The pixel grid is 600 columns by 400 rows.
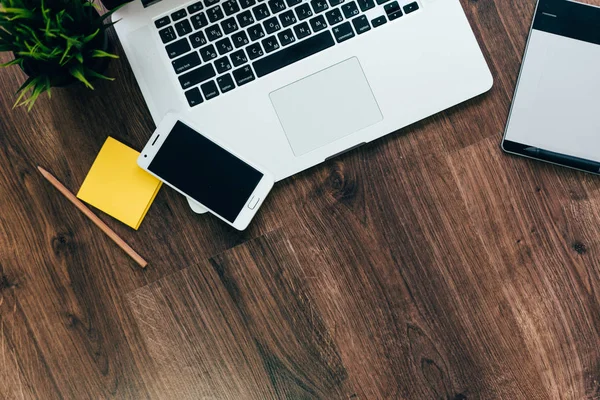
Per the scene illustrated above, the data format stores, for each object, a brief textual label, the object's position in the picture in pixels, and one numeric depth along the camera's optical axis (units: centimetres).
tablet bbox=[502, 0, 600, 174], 69
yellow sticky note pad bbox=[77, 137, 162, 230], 69
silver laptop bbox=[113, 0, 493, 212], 66
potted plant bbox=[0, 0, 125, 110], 56
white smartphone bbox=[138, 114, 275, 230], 67
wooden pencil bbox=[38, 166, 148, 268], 69
